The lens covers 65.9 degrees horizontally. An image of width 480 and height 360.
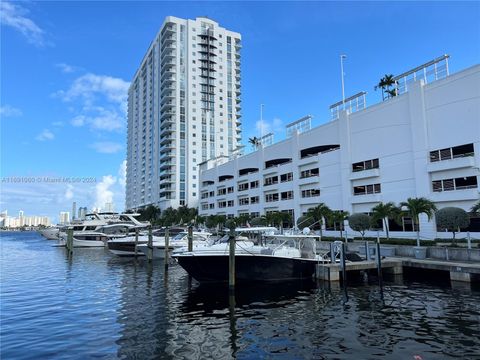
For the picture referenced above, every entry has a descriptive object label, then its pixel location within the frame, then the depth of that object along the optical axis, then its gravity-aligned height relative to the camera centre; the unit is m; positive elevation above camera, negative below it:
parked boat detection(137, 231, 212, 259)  39.71 -1.79
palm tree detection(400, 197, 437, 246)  31.72 +1.23
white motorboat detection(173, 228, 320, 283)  23.34 -2.41
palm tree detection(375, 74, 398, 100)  53.53 +19.89
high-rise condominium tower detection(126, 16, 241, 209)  127.50 +43.85
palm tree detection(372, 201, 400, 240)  36.42 +1.00
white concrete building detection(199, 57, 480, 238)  36.50 +8.47
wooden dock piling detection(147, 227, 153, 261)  39.12 -2.33
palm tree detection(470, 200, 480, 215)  27.65 +0.89
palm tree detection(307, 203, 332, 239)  45.09 +1.35
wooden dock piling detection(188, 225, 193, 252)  31.53 -0.90
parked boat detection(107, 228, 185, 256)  43.50 -2.06
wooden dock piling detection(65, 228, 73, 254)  45.56 -1.45
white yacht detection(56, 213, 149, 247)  58.97 -0.14
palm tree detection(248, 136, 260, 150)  97.88 +22.36
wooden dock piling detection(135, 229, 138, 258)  41.75 -1.86
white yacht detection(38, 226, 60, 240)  94.44 -1.03
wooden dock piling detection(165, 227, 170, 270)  31.01 -1.50
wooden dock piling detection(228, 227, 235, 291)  21.25 -2.16
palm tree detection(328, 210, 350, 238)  43.28 +0.81
